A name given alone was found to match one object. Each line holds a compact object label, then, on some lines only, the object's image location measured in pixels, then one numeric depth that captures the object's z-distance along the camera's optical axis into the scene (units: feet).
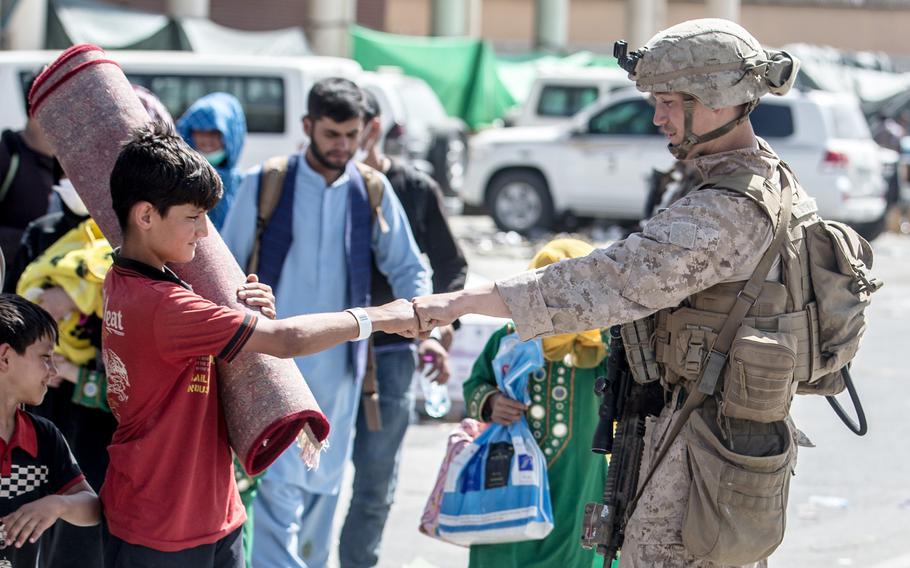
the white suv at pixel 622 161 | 107.32
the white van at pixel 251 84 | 96.12
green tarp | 145.69
